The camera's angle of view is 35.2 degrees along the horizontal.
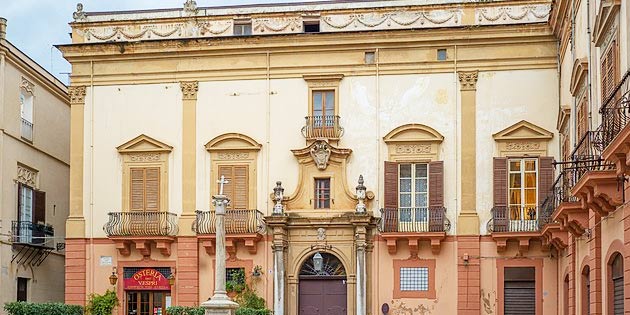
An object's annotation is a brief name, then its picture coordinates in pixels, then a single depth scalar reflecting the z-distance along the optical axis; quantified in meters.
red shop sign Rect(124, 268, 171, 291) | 30.97
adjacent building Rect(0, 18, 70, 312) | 31.88
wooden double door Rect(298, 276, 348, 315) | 30.34
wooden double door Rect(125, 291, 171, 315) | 31.06
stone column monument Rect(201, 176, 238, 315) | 21.44
